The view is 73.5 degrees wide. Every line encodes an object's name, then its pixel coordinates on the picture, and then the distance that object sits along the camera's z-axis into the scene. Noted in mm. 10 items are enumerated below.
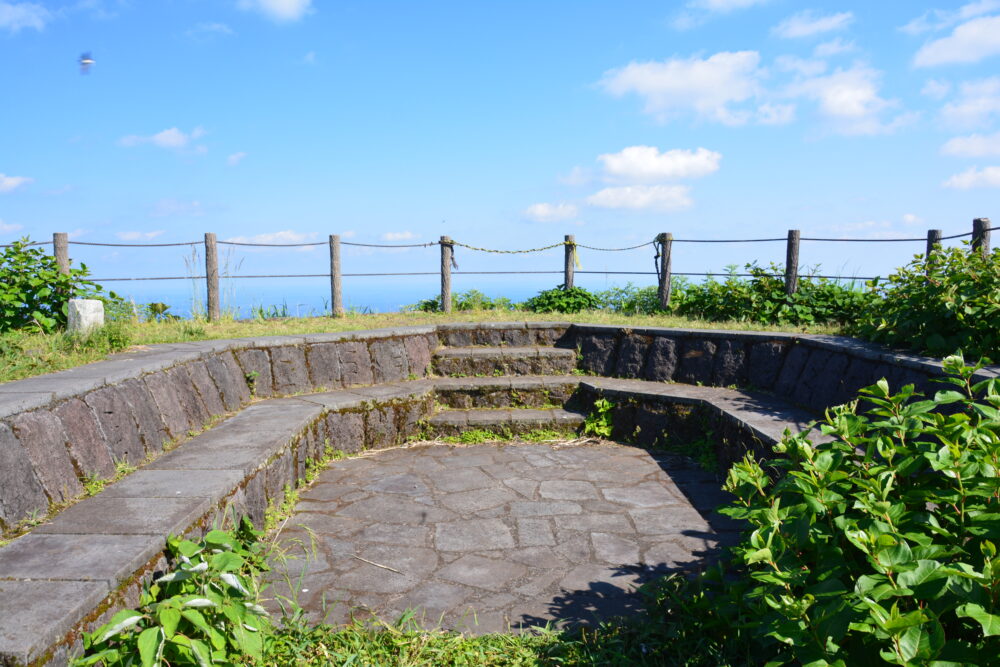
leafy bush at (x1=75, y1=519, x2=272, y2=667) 1998
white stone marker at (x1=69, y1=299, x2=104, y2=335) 5344
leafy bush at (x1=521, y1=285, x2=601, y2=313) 9492
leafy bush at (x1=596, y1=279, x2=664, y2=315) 9383
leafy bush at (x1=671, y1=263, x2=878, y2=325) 7609
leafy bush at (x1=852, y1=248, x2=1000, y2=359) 4191
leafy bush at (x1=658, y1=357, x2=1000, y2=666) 1392
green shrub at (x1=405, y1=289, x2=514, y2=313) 9820
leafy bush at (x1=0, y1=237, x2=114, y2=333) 6008
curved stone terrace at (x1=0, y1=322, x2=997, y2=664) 2734
